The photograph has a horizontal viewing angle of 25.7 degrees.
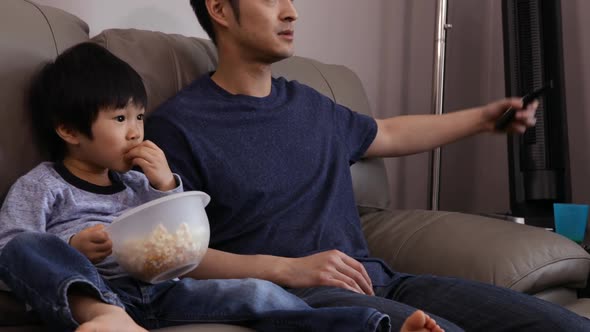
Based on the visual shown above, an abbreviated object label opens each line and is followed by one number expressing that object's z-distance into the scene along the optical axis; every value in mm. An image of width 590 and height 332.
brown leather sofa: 2397
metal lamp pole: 3555
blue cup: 3090
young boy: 2043
